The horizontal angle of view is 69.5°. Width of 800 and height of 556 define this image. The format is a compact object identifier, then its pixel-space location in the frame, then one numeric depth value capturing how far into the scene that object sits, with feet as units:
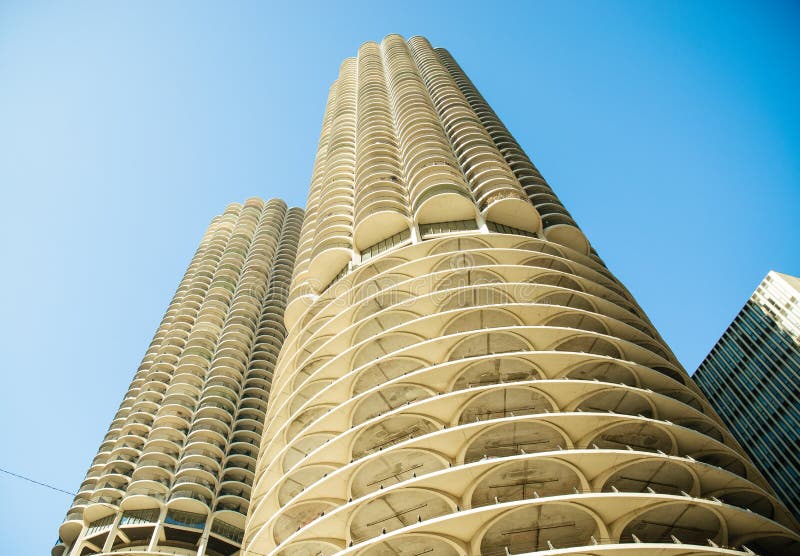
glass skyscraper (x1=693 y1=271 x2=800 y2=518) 237.66
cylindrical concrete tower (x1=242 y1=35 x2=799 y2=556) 67.62
